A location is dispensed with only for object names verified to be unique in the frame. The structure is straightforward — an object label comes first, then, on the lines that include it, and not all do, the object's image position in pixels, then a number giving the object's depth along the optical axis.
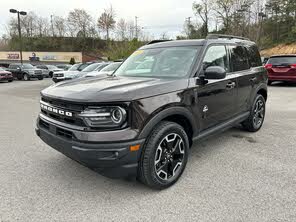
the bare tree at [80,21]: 60.70
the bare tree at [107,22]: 53.72
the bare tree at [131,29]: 46.99
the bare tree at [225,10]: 36.92
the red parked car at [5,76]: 19.12
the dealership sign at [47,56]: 47.38
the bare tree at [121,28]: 48.18
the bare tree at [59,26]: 62.34
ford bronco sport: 2.46
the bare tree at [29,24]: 60.66
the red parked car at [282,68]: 11.53
